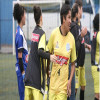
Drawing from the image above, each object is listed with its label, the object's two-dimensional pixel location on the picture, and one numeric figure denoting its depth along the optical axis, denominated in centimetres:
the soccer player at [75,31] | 881
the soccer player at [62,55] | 808
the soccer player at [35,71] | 855
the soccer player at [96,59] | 1062
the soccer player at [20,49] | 955
